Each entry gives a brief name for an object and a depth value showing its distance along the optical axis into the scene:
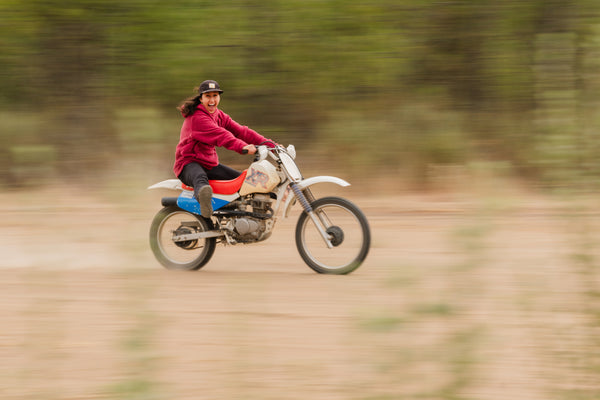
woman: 13.70
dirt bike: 13.56
